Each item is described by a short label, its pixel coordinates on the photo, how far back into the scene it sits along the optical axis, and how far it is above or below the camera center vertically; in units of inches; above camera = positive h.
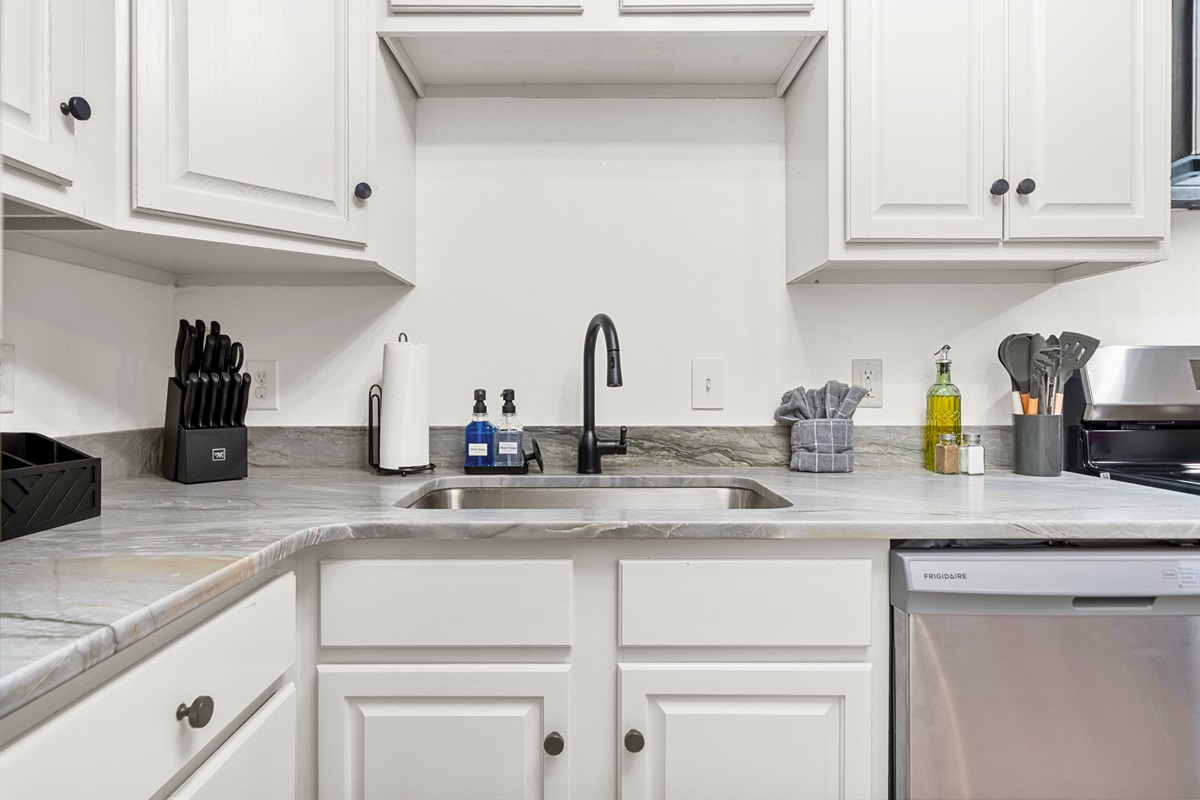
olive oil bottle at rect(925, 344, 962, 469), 66.7 -1.0
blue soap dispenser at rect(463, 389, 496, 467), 65.4 -4.6
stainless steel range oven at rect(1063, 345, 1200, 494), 64.2 -1.6
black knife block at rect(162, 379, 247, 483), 57.9 -4.9
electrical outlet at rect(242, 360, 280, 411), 69.8 +0.8
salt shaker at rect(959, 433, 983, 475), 62.8 -5.6
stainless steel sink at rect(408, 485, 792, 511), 63.8 -9.4
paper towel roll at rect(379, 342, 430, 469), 62.7 -0.9
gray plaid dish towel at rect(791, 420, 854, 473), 64.9 -4.7
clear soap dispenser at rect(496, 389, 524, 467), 65.2 -4.2
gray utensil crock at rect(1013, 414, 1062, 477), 61.5 -4.2
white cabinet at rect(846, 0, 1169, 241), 57.0 +22.4
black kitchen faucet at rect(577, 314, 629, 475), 63.5 -3.4
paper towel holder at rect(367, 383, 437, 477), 64.5 -3.9
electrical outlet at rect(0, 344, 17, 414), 49.0 +1.0
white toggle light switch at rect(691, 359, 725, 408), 70.2 +1.3
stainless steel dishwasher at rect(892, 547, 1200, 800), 42.2 -17.1
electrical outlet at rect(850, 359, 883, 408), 70.3 +1.6
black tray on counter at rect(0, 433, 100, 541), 37.7 -5.3
